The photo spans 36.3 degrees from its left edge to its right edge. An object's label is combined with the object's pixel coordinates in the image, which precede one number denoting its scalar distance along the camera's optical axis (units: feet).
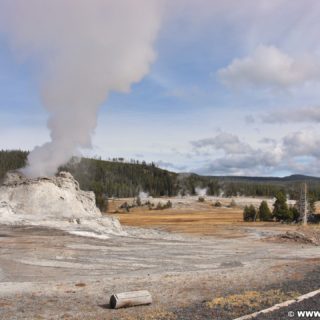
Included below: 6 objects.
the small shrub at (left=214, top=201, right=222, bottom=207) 574.02
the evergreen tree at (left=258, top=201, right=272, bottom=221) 358.84
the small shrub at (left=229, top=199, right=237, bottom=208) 576.53
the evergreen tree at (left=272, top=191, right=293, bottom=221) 340.39
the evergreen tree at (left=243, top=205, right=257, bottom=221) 363.15
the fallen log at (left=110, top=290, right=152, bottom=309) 64.39
